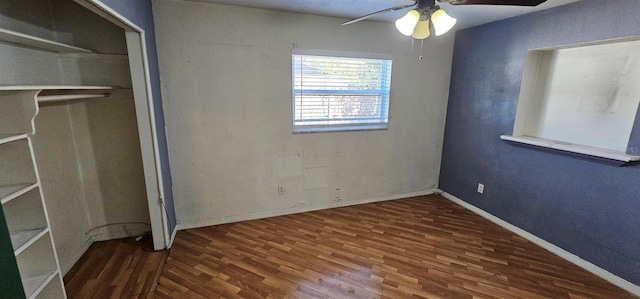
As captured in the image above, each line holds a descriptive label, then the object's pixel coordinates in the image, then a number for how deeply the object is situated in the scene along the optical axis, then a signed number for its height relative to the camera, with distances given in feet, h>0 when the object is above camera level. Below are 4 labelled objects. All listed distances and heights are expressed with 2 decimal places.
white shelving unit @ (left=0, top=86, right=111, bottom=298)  4.18 -1.59
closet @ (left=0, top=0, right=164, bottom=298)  4.32 -1.00
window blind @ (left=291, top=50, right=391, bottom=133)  9.62 +0.45
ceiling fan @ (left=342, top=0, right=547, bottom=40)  4.95 +1.73
